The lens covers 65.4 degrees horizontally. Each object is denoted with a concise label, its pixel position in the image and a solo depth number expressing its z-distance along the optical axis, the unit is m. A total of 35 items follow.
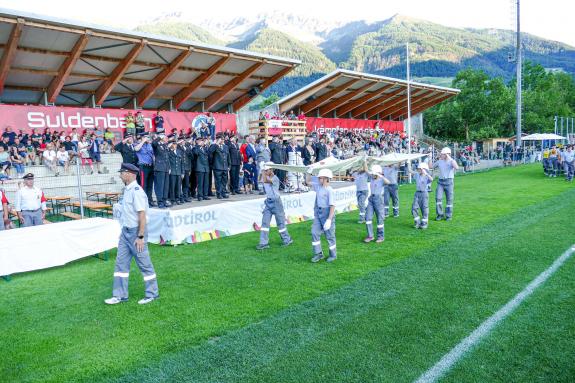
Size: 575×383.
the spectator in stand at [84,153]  17.88
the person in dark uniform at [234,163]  16.34
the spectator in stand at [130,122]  21.03
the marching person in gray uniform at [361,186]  13.34
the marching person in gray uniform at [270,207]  10.53
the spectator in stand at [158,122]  22.98
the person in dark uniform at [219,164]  15.33
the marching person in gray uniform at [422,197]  12.37
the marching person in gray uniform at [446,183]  13.35
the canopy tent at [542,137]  37.81
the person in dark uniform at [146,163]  12.98
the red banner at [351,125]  36.56
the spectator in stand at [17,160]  15.79
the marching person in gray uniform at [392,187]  14.06
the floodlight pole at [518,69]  39.62
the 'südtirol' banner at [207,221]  11.59
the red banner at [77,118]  20.07
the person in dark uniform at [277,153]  17.67
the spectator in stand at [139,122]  20.61
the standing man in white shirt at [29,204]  11.00
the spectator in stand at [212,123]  26.68
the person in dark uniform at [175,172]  13.77
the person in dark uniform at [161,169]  13.31
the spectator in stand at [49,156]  17.10
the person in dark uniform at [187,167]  14.54
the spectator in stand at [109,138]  21.60
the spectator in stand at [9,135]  18.12
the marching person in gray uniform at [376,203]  10.95
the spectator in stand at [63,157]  16.38
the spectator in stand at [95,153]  18.38
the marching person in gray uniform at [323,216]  9.18
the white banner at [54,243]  9.06
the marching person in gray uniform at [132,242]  6.95
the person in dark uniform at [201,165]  14.84
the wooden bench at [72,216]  13.11
